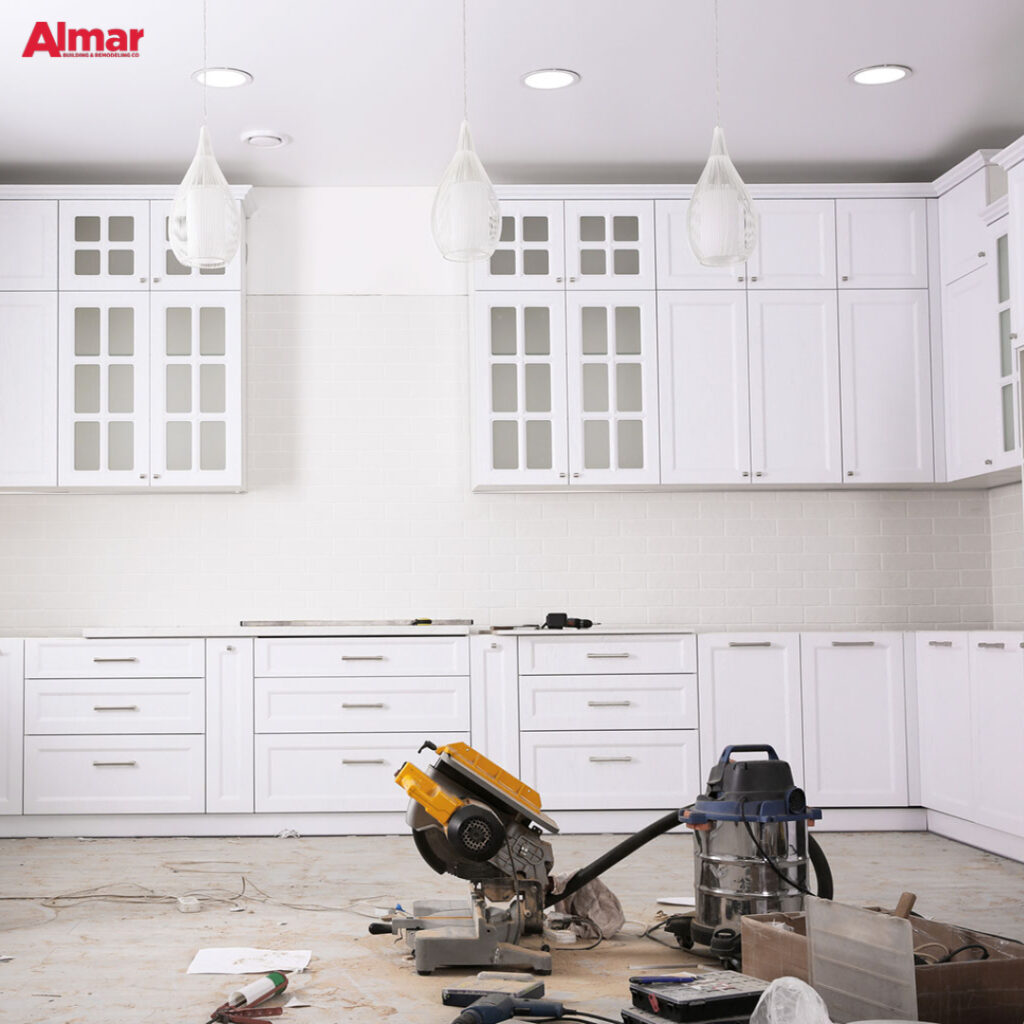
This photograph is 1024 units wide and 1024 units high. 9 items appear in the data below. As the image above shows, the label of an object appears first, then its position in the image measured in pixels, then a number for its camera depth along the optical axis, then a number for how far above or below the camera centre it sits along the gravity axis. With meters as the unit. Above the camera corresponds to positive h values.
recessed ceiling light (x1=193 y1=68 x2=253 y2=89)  4.61 +2.00
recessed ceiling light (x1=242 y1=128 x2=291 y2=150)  5.21 +1.99
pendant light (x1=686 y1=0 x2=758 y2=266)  2.89 +0.91
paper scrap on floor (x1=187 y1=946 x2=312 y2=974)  2.92 -0.90
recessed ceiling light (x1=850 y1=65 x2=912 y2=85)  4.70 +2.03
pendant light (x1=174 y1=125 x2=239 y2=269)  2.86 +0.90
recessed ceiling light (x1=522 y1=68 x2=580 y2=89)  4.70 +2.02
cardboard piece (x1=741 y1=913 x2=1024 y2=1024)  2.02 -0.67
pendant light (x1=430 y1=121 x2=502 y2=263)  2.83 +0.90
